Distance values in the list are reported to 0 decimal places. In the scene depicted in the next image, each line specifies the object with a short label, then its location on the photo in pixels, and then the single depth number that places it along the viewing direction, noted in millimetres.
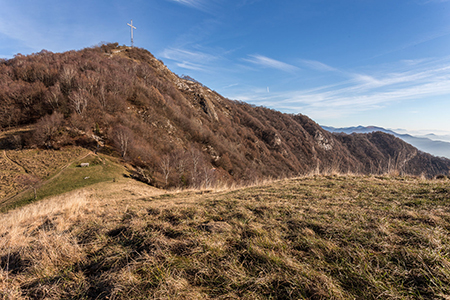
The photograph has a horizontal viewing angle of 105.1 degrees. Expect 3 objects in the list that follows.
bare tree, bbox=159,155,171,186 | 33838
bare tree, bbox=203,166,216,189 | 41531
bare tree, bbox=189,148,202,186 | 37894
